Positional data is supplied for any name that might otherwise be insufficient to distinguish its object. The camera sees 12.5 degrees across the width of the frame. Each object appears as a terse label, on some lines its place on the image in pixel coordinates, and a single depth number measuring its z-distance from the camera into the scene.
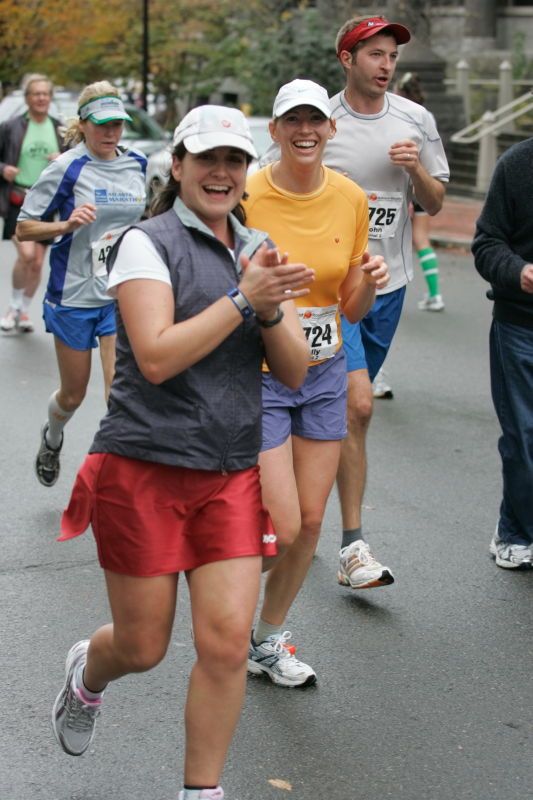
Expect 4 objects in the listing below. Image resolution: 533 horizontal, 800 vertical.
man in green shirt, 20.08
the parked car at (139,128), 36.93
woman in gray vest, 6.18
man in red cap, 9.87
